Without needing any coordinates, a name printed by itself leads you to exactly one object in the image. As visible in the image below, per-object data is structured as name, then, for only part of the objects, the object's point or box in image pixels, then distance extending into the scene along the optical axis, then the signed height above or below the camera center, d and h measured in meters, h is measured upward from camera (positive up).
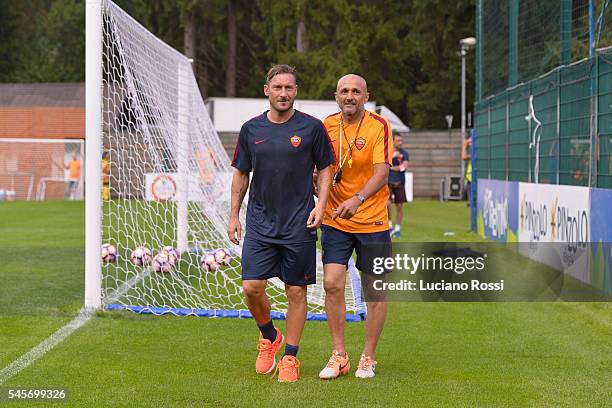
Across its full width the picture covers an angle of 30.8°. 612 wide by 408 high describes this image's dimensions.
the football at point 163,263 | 12.10 -0.71
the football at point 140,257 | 12.62 -0.67
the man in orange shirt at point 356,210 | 7.11 -0.07
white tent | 41.47 +3.12
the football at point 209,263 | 12.32 -0.72
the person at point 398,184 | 19.92 +0.28
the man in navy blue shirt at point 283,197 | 6.98 +0.01
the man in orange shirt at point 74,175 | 38.72 +0.80
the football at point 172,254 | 12.20 -0.63
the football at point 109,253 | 12.87 -0.64
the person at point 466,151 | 26.79 +1.27
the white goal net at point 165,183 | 10.96 +0.19
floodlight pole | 39.99 +5.60
